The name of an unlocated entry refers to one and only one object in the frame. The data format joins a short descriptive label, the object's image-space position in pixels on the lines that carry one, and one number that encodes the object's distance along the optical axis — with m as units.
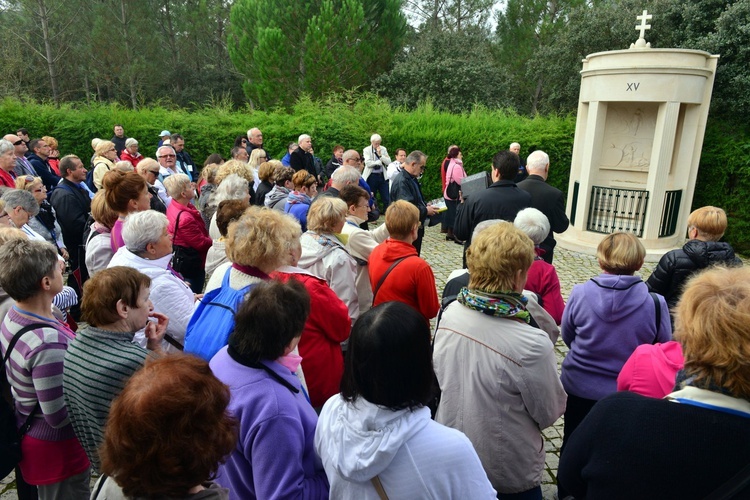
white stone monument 9.20
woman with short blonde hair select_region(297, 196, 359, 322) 3.57
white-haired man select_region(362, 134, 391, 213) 9.87
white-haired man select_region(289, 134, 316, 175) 9.72
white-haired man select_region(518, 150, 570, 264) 5.32
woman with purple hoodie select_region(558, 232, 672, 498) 2.83
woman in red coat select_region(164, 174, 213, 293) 4.80
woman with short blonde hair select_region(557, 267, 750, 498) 1.41
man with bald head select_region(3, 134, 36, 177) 7.13
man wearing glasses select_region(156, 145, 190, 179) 7.61
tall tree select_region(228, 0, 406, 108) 21.62
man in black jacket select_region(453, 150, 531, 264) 4.87
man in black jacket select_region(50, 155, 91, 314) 5.63
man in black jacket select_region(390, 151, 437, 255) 7.12
